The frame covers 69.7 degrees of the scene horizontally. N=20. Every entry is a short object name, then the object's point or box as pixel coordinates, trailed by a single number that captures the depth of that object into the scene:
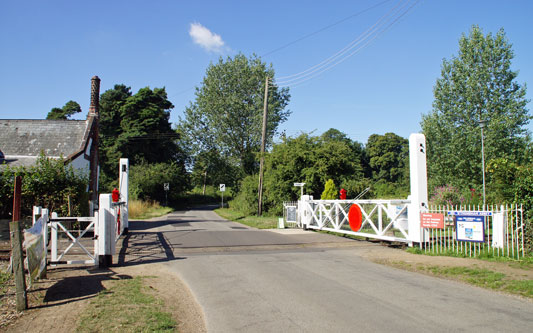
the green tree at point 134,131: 47.91
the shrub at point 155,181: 43.16
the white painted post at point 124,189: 16.61
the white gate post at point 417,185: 12.01
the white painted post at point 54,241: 8.93
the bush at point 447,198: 23.86
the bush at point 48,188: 13.63
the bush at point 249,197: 31.66
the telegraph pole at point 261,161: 27.52
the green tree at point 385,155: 73.62
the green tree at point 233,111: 46.06
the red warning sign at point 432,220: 10.95
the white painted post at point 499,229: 9.93
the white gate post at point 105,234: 9.38
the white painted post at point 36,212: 8.85
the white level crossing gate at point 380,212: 12.09
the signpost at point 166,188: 40.16
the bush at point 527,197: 9.73
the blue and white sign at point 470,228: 10.08
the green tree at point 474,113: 29.78
